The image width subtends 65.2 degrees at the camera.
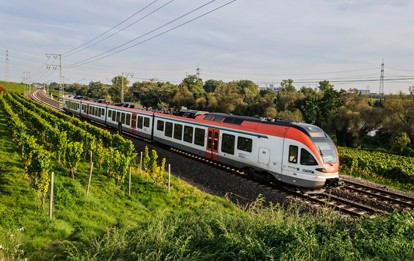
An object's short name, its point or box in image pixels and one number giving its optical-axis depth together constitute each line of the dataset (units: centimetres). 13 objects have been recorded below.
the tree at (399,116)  4853
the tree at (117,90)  10141
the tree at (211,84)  12779
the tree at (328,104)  5860
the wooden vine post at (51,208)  1048
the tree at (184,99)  7719
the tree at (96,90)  12248
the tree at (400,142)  4597
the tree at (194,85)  7994
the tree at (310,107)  5791
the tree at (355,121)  5191
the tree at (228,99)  6538
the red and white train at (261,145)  1456
